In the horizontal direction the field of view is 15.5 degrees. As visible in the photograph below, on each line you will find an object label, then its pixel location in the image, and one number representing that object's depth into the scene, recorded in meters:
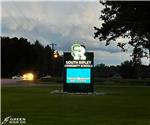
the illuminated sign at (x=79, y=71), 45.25
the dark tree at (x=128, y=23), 47.03
